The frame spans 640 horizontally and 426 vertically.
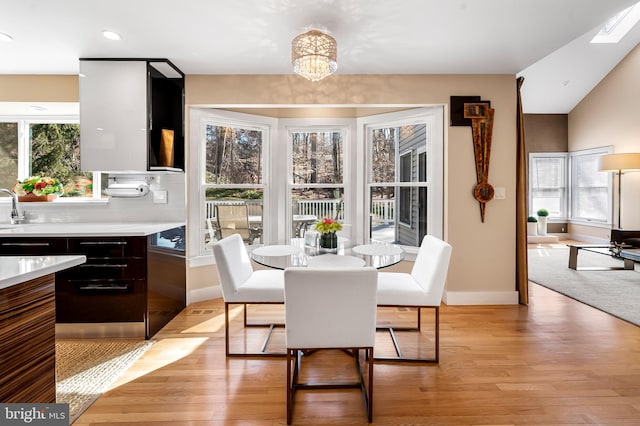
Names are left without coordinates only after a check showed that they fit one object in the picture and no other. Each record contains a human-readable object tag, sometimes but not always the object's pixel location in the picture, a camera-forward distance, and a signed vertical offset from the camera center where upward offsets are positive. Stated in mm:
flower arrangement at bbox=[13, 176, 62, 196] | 3369 +216
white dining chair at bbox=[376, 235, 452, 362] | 2246 -585
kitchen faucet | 3246 -57
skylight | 5766 +3251
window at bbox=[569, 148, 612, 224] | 7304 +414
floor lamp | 5953 +786
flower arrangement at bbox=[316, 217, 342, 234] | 2441 -145
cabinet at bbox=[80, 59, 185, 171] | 3016 +853
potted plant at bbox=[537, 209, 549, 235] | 7938 -389
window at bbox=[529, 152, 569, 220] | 8352 +556
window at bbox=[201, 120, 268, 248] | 3754 +384
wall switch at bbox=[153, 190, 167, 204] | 3420 +102
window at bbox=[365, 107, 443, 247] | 3615 +351
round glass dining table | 2082 -343
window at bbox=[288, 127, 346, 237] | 4117 +468
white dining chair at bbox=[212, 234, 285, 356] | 2318 -577
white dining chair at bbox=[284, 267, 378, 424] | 1635 -531
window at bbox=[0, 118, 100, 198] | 3682 +601
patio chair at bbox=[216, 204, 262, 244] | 3869 -186
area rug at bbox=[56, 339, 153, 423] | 1921 -1088
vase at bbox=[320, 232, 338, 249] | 2484 -254
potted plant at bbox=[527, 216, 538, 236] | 7828 -489
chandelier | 2303 +1082
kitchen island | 1135 -449
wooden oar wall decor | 3375 +687
